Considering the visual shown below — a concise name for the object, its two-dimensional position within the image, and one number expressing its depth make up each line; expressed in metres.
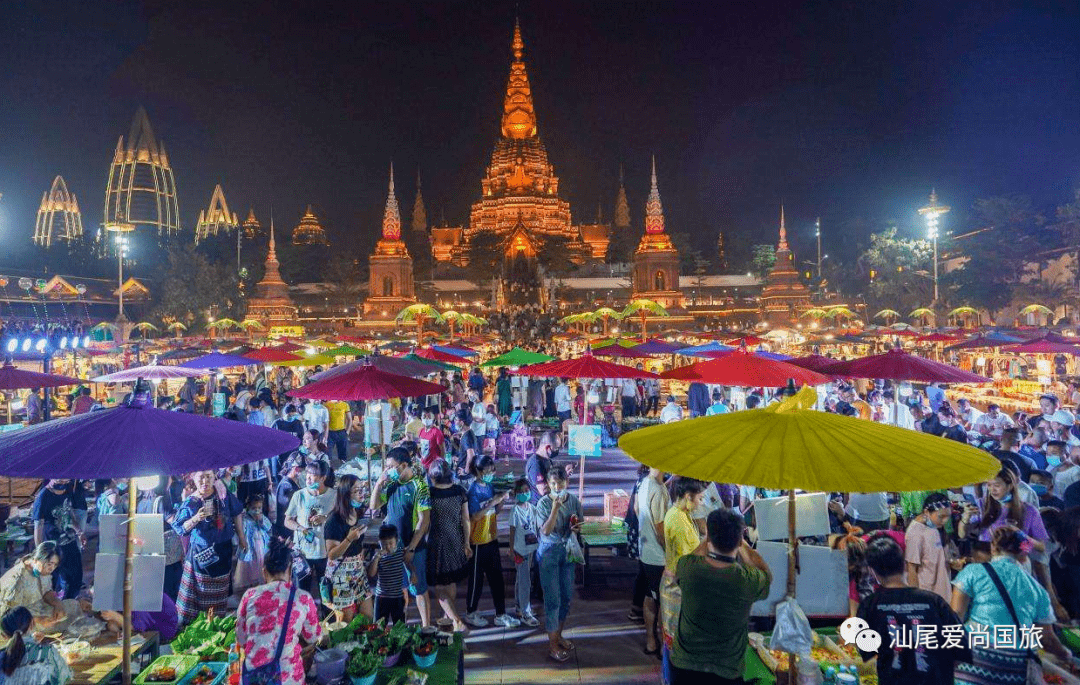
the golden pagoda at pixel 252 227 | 72.79
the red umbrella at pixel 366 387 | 7.49
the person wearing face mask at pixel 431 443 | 9.05
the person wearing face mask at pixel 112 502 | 6.12
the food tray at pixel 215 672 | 4.13
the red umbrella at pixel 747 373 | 7.92
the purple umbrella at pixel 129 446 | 3.06
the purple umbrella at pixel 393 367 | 9.37
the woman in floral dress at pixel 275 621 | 3.56
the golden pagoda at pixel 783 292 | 45.69
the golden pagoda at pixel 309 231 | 76.36
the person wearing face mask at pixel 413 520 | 5.53
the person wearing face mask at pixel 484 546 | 5.98
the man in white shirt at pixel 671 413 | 10.68
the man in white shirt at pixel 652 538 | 5.18
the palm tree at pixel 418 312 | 23.81
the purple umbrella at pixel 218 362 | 12.09
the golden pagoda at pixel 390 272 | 51.62
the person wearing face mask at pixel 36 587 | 4.45
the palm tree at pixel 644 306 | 21.70
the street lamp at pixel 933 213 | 25.76
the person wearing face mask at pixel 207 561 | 5.41
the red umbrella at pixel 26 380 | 9.84
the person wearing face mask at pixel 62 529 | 6.17
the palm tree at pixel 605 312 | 31.53
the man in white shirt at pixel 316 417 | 11.32
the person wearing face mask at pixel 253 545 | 5.92
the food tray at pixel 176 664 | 4.18
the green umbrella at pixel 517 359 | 12.66
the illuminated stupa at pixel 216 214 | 150.89
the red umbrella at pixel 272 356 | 13.53
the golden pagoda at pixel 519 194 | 66.31
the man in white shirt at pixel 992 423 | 9.41
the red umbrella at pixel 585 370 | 9.75
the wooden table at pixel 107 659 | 4.17
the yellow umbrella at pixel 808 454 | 2.88
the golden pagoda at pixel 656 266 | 49.75
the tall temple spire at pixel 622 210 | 76.24
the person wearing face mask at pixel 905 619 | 3.23
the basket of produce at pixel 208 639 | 4.44
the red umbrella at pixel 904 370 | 7.77
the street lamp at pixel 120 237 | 29.92
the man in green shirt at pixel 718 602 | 3.26
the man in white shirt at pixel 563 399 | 15.39
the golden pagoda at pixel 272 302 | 47.94
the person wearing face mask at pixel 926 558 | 4.79
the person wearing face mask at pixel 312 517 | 6.04
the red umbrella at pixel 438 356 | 15.31
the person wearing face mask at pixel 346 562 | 5.07
